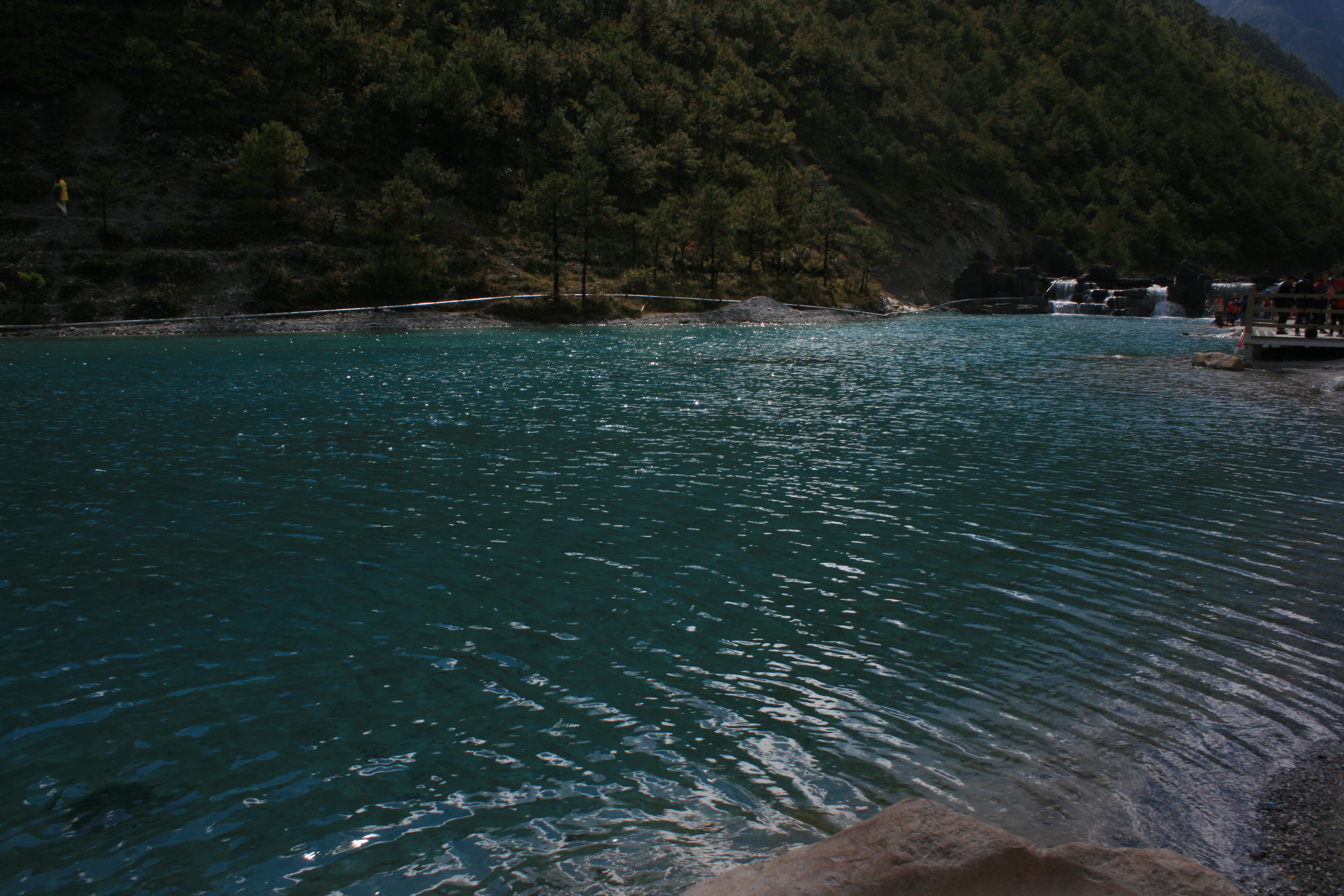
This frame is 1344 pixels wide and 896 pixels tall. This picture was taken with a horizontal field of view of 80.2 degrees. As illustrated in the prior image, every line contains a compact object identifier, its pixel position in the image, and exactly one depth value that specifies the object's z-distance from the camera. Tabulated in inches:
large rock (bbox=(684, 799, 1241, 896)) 180.7
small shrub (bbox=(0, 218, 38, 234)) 2434.8
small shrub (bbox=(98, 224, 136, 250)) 2519.7
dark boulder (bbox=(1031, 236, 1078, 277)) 4707.2
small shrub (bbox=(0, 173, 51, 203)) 2650.1
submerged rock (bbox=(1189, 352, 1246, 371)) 1555.1
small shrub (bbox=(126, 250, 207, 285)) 2432.3
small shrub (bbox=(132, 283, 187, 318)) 2315.5
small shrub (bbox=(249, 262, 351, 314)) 2524.6
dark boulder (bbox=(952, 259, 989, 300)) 4340.6
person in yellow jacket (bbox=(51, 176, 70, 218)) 2586.1
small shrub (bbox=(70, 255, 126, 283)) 2370.8
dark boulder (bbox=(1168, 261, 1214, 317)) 3870.6
